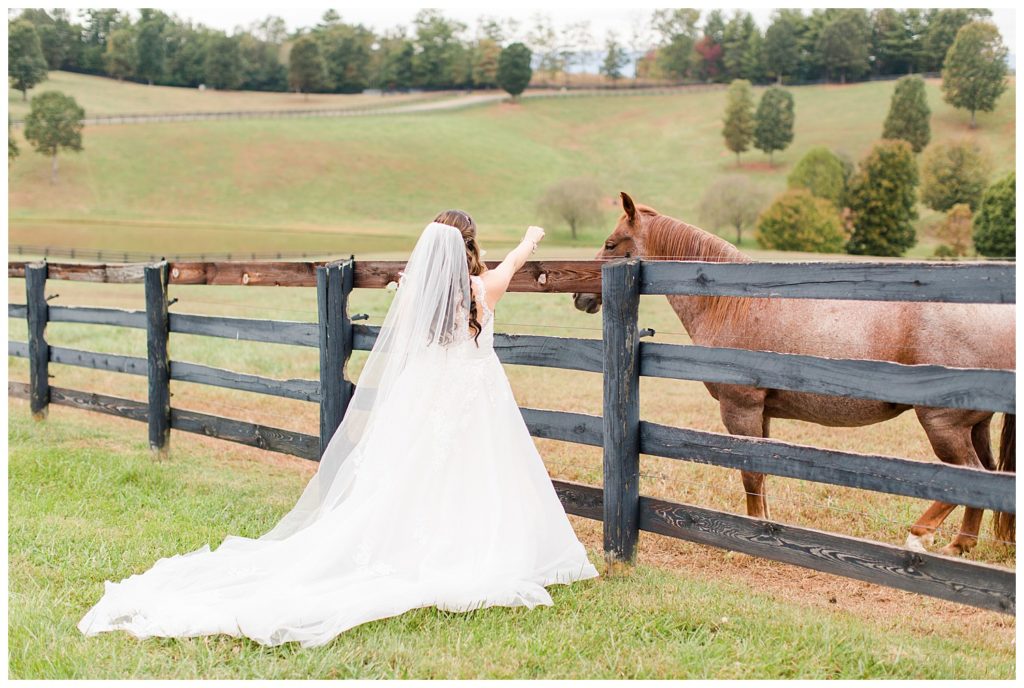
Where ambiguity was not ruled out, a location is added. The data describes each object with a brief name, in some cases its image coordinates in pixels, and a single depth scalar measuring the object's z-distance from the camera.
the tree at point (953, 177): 66.38
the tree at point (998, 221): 51.06
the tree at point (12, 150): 68.68
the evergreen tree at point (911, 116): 78.62
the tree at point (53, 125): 68.88
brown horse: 5.45
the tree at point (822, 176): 67.00
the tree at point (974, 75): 80.50
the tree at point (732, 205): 60.31
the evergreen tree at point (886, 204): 61.19
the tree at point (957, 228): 57.38
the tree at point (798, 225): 56.00
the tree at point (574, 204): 56.56
